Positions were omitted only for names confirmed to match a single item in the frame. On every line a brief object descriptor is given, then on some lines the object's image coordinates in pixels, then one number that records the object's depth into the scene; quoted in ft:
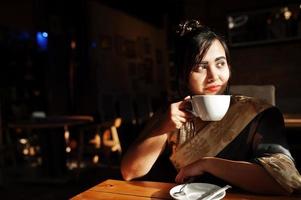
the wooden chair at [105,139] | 15.97
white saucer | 3.24
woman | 3.64
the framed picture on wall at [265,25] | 15.29
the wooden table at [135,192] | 3.43
